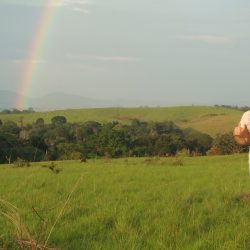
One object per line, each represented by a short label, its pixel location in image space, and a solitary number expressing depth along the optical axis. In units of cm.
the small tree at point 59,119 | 9038
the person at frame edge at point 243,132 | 686
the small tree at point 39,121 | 8377
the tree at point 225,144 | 4130
